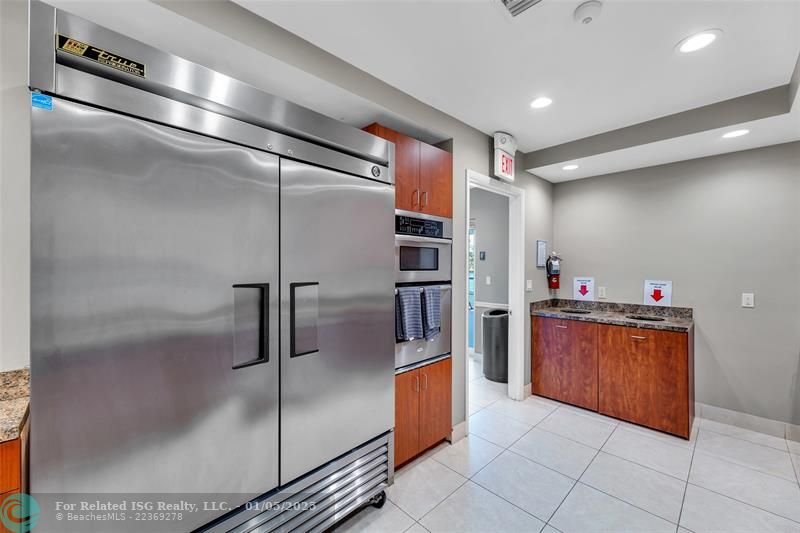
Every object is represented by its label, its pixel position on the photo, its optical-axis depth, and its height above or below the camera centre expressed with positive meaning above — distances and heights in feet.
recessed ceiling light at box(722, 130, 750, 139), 7.99 +3.28
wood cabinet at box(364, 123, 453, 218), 7.15 +2.16
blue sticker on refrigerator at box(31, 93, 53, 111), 3.12 +1.60
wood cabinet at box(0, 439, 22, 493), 2.91 -1.77
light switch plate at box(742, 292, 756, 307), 9.18 -0.90
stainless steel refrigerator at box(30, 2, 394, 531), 3.22 -0.23
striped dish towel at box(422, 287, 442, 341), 7.59 -1.03
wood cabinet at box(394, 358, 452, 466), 7.24 -3.31
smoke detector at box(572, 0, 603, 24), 4.76 +3.79
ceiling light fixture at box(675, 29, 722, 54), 5.42 +3.83
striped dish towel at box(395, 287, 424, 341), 7.04 -0.96
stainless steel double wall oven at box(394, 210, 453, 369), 7.16 +0.13
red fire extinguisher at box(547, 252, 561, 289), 12.32 -0.13
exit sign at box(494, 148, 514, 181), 9.53 +3.04
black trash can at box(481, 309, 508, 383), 13.05 -3.16
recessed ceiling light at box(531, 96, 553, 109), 7.59 +3.88
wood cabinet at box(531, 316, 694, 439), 8.82 -3.09
